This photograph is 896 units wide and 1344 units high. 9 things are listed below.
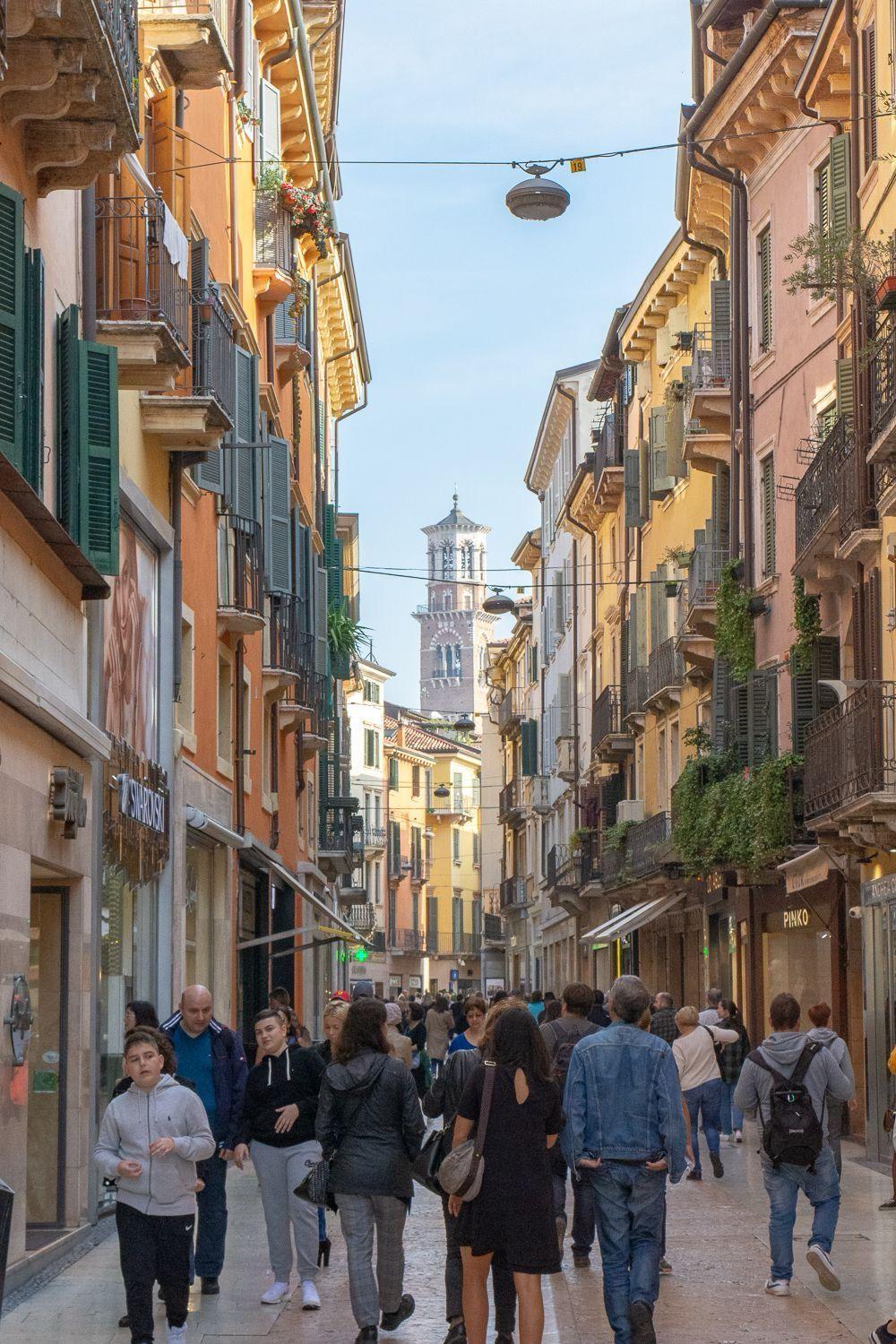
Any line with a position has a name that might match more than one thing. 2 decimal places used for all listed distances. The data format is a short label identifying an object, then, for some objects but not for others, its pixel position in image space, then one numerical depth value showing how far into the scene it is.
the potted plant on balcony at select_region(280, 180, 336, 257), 28.48
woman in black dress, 9.40
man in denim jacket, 9.91
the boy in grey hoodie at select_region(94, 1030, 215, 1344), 9.59
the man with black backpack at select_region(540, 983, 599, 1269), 13.36
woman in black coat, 10.67
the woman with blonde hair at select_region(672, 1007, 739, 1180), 19.62
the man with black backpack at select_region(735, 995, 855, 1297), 12.12
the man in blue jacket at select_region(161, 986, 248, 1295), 12.67
